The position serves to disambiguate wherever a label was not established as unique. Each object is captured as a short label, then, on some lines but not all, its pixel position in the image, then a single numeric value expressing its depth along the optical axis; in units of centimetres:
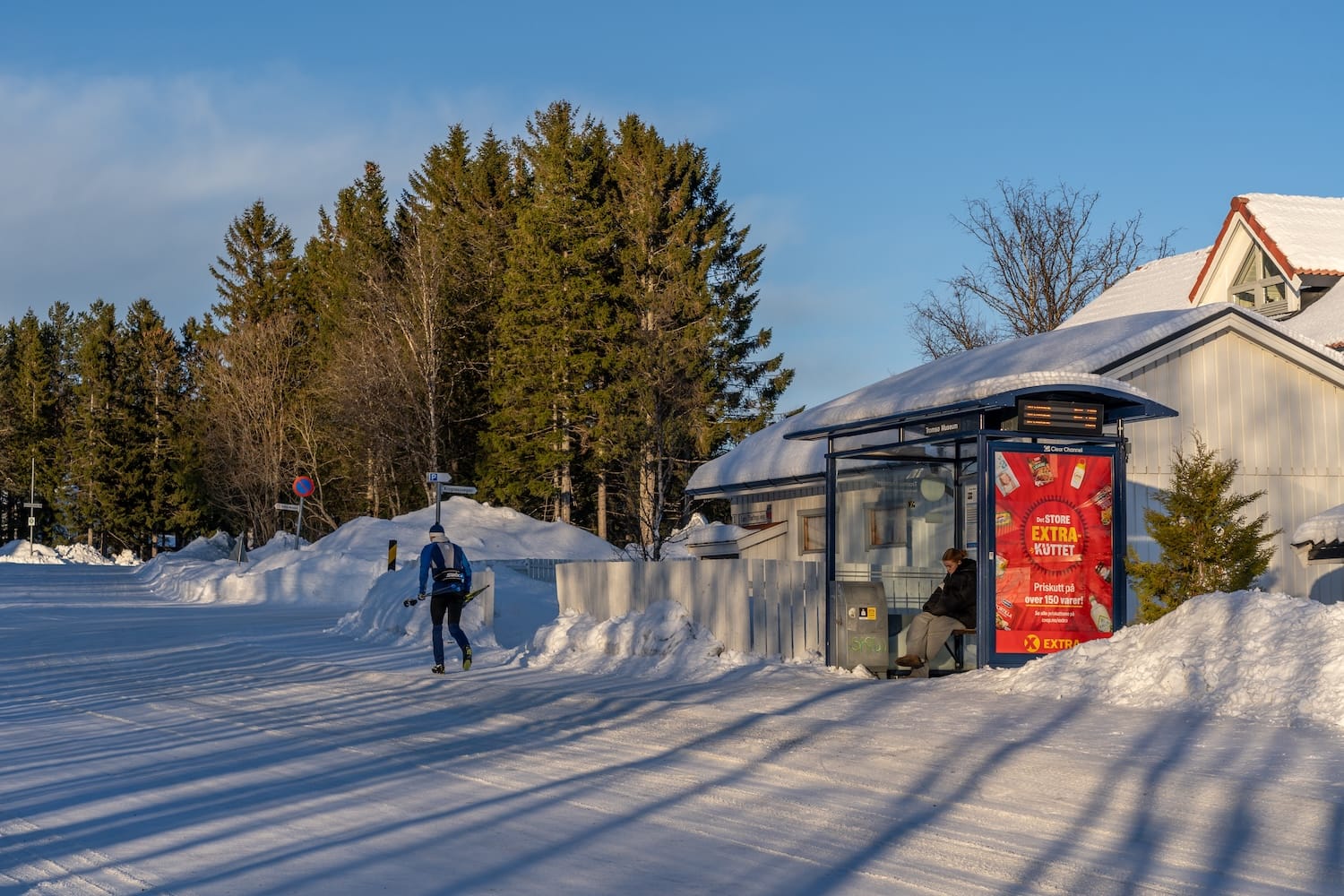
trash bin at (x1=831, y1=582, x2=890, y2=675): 1412
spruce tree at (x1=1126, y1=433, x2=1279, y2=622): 1446
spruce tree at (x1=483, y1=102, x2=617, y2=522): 5050
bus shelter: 1334
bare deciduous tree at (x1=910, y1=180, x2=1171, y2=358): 5047
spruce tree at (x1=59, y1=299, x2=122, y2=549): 8231
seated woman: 1402
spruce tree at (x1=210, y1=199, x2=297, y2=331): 8206
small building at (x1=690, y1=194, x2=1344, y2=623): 1772
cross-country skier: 1555
